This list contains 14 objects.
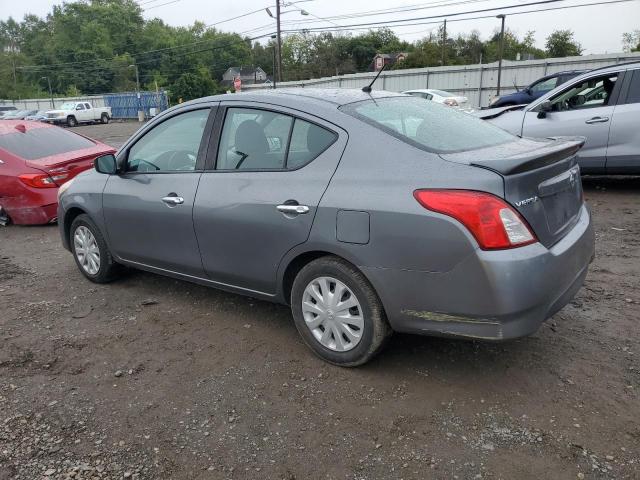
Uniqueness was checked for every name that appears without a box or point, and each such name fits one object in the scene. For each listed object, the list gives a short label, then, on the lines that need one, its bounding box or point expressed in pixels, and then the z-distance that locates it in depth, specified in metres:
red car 7.04
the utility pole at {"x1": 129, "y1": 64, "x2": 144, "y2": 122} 46.89
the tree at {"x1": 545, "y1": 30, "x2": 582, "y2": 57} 76.75
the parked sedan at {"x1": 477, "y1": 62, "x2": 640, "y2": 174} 7.06
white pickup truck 40.41
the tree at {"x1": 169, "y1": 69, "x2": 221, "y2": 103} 53.41
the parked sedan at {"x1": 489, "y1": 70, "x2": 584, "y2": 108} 14.44
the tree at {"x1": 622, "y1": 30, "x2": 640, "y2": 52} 75.83
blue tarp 49.25
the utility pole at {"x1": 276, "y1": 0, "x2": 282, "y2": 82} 36.12
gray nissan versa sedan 2.63
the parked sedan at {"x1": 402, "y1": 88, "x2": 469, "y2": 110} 18.55
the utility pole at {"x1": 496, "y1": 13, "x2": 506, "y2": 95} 28.81
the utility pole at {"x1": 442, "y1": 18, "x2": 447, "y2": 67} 61.61
